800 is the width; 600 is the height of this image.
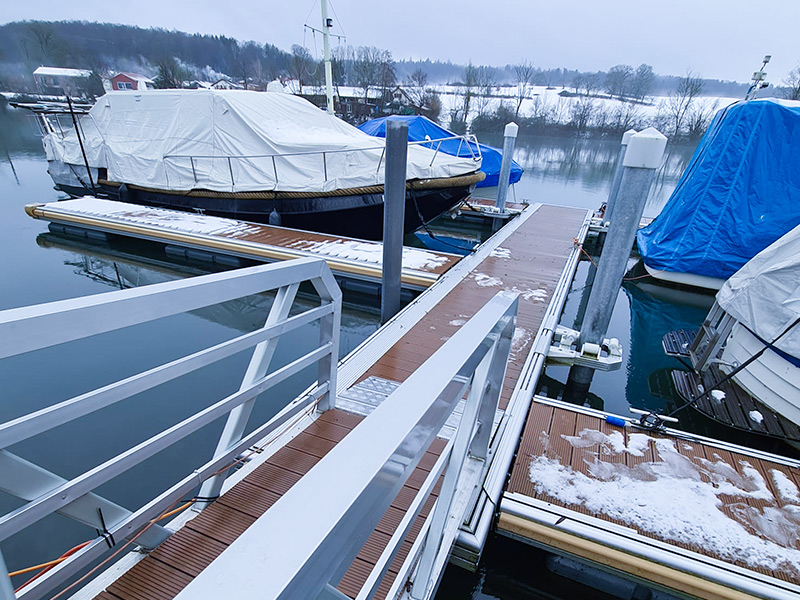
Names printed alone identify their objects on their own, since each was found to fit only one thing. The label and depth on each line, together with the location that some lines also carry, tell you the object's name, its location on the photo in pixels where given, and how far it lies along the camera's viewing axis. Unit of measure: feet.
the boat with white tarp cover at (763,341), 9.46
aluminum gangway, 1.60
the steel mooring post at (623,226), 8.86
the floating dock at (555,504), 5.00
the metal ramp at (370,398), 7.92
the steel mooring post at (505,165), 24.75
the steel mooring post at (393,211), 11.48
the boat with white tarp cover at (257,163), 21.52
